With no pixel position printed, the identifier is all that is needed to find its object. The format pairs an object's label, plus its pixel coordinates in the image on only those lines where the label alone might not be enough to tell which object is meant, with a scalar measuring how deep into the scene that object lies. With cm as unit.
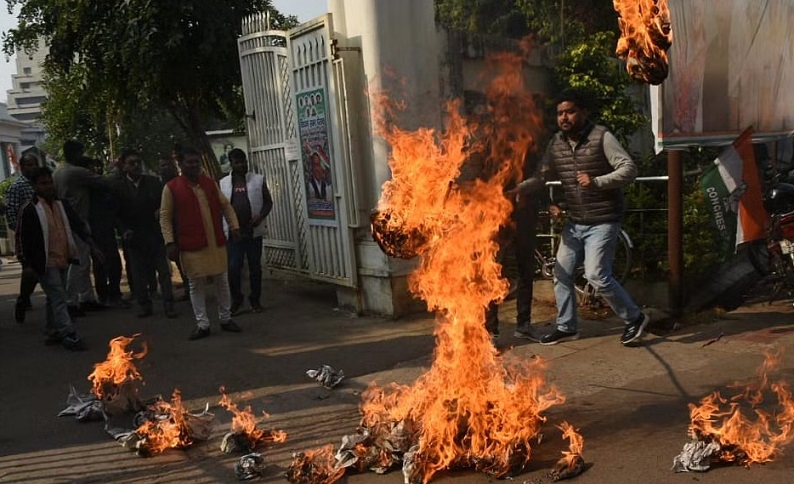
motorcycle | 693
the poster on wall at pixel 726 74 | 684
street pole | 678
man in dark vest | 599
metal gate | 803
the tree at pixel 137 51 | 1034
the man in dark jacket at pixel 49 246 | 728
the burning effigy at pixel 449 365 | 398
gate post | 746
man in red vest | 734
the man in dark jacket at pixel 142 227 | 892
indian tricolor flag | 679
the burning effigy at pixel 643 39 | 570
